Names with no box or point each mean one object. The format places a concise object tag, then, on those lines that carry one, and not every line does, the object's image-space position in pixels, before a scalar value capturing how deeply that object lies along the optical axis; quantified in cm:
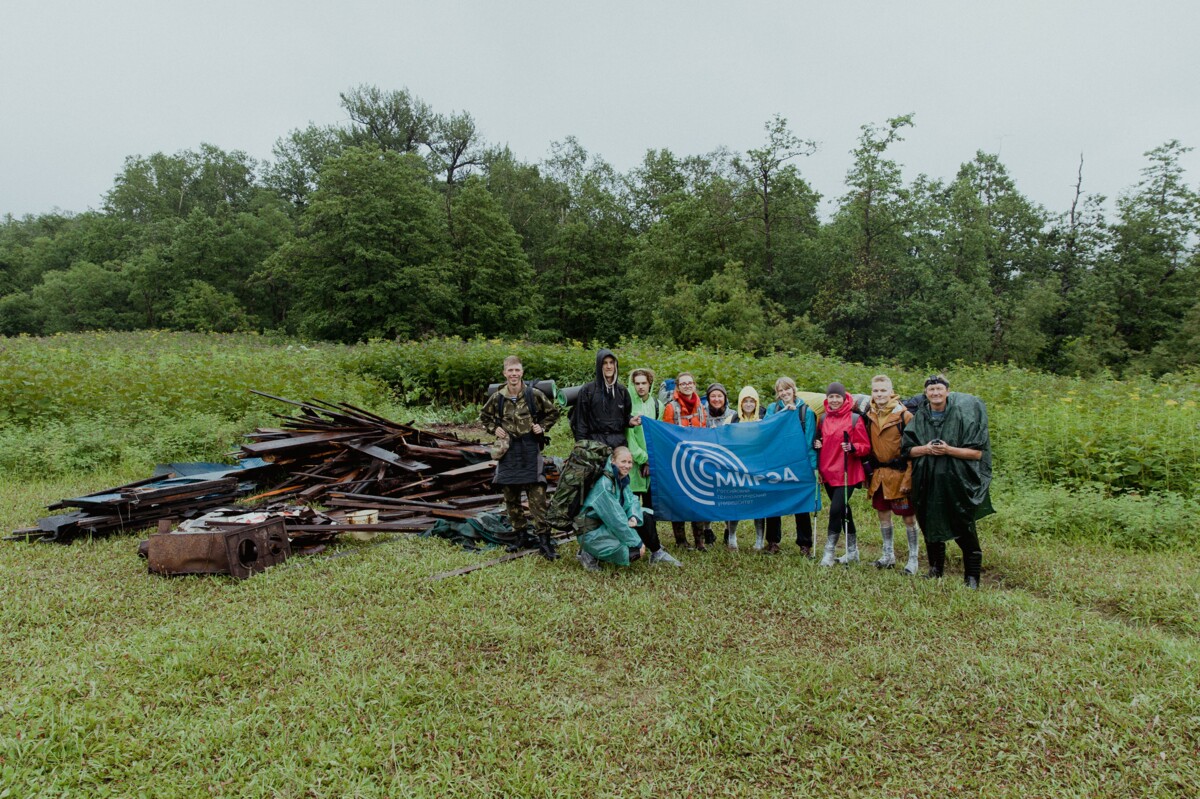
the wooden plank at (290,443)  845
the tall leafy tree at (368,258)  3434
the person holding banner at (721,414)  661
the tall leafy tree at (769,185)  3244
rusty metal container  545
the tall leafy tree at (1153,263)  3241
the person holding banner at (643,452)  609
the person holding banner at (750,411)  666
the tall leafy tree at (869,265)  3195
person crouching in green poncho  568
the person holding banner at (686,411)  665
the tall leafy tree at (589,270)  4316
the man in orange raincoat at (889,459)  564
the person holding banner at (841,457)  588
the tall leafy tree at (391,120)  5066
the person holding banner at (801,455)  624
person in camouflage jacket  616
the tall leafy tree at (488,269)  3812
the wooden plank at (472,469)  834
